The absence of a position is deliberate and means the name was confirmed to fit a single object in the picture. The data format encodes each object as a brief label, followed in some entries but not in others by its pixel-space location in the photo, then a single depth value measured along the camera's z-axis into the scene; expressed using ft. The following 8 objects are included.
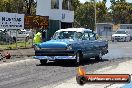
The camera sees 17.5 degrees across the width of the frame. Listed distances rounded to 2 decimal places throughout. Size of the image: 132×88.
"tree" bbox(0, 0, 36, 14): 250.14
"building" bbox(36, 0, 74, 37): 147.35
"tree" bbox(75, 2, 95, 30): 278.67
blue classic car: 61.26
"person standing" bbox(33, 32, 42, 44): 94.38
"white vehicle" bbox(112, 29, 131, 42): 188.75
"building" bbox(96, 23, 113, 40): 230.07
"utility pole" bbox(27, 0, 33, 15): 195.96
